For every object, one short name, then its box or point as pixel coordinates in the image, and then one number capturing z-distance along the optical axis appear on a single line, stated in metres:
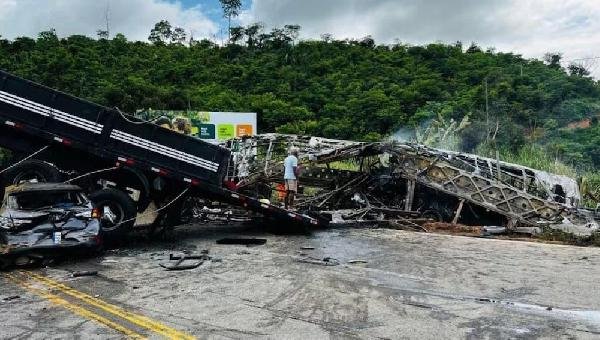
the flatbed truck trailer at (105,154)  10.96
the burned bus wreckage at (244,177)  11.09
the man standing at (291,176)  14.51
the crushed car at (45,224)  8.80
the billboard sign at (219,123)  38.28
